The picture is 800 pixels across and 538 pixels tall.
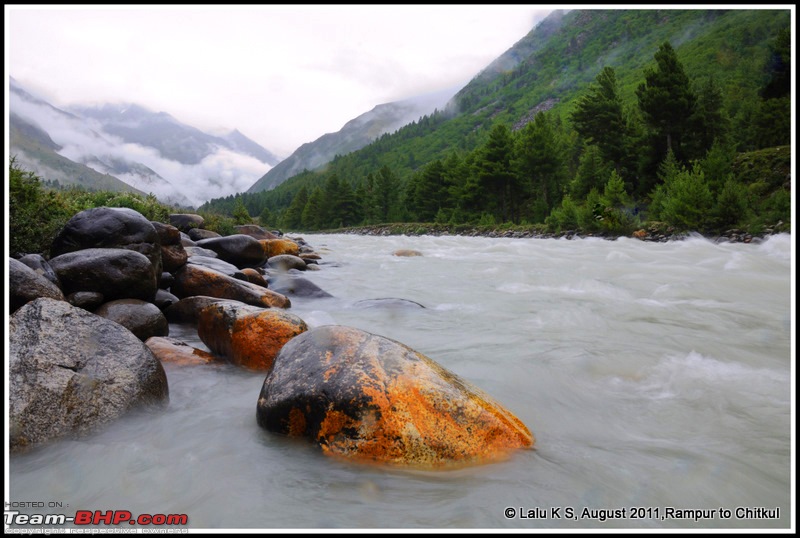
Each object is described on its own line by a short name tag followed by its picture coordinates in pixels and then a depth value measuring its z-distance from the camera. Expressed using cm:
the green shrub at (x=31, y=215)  637
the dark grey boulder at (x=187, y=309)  673
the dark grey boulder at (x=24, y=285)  423
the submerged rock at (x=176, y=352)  494
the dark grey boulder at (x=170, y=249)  811
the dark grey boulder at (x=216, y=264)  934
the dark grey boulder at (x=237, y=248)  1226
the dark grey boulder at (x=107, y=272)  562
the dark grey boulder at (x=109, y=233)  642
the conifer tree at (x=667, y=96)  2889
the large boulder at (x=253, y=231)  2051
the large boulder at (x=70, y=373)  306
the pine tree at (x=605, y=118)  3291
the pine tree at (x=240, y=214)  3042
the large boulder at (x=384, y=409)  292
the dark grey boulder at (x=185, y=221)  1652
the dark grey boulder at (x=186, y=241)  1264
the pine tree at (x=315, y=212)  8375
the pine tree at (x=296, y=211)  9500
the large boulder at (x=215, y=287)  749
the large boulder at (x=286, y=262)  1420
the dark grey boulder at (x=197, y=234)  1559
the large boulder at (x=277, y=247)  1592
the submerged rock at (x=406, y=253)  2078
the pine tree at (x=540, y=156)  3978
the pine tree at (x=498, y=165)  4406
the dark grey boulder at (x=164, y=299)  696
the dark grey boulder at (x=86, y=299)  545
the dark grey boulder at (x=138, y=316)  549
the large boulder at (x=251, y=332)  496
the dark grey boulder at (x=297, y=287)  974
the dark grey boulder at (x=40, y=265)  516
